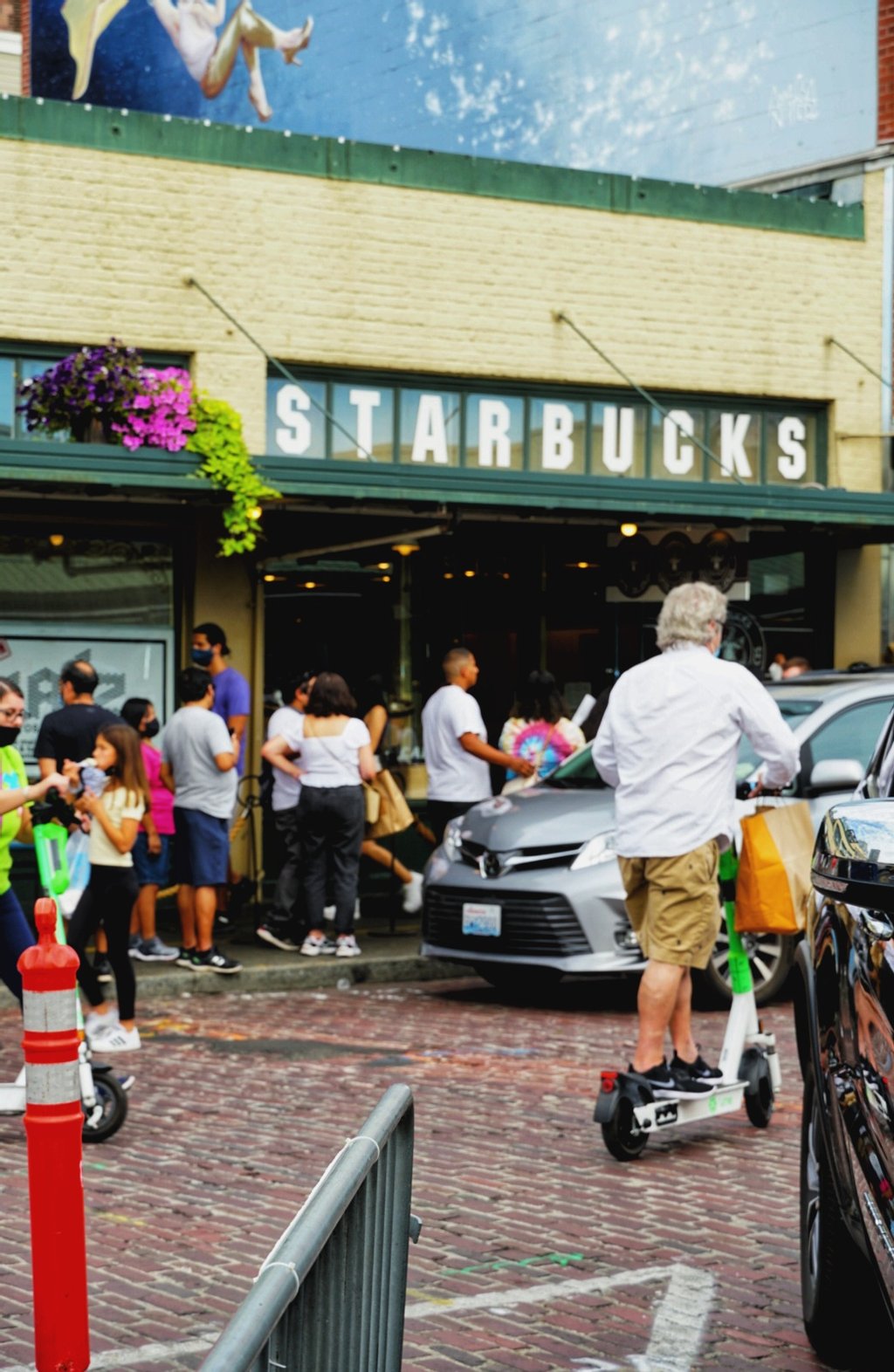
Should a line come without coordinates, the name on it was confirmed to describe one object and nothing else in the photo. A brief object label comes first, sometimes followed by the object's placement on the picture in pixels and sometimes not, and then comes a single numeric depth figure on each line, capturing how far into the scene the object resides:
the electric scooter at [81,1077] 7.80
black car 3.68
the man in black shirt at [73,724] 11.20
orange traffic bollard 4.68
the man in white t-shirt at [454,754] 13.97
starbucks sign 15.88
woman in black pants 13.12
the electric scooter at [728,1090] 7.40
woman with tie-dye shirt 13.92
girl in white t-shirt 9.26
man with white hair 7.51
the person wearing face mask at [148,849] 13.02
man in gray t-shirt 12.58
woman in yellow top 8.12
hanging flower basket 13.69
